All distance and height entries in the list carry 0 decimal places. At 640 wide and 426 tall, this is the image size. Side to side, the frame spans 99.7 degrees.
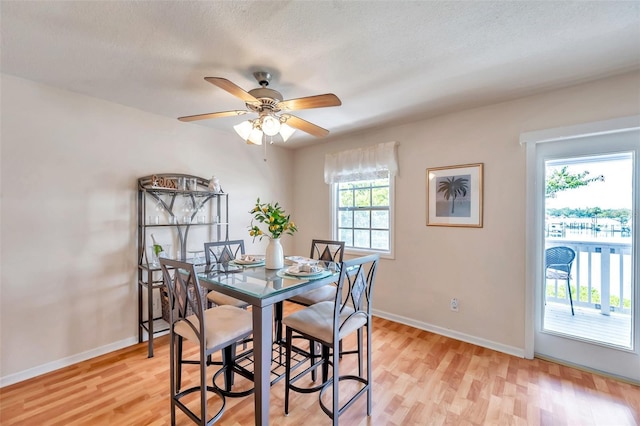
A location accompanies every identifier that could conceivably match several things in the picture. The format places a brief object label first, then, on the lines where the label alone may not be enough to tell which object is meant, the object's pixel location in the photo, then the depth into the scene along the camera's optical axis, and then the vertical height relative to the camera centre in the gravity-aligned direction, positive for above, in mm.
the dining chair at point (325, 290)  2371 -718
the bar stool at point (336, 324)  1613 -724
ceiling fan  1733 +719
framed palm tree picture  2762 +198
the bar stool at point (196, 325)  1517 -700
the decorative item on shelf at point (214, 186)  3152 +312
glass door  2158 -344
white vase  2164 -349
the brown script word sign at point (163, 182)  2709 +308
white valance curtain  3305 +657
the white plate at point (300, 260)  2367 -437
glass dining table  1469 -462
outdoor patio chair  2441 -439
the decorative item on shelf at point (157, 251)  2729 -404
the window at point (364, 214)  3541 -8
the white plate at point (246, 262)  2312 -426
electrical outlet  2881 -971
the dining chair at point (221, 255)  2299 -434
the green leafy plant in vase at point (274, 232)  2088 -153
